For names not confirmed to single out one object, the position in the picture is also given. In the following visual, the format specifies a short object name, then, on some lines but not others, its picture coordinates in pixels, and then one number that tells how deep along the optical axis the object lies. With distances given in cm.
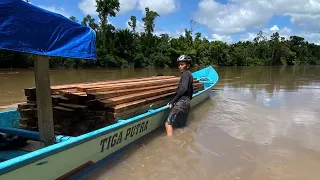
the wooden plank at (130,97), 371
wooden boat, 222
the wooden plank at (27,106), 363
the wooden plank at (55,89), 366
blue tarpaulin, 211
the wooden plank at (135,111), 370
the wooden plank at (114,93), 368
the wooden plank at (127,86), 397
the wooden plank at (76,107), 354
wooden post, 272
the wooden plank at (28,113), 358
